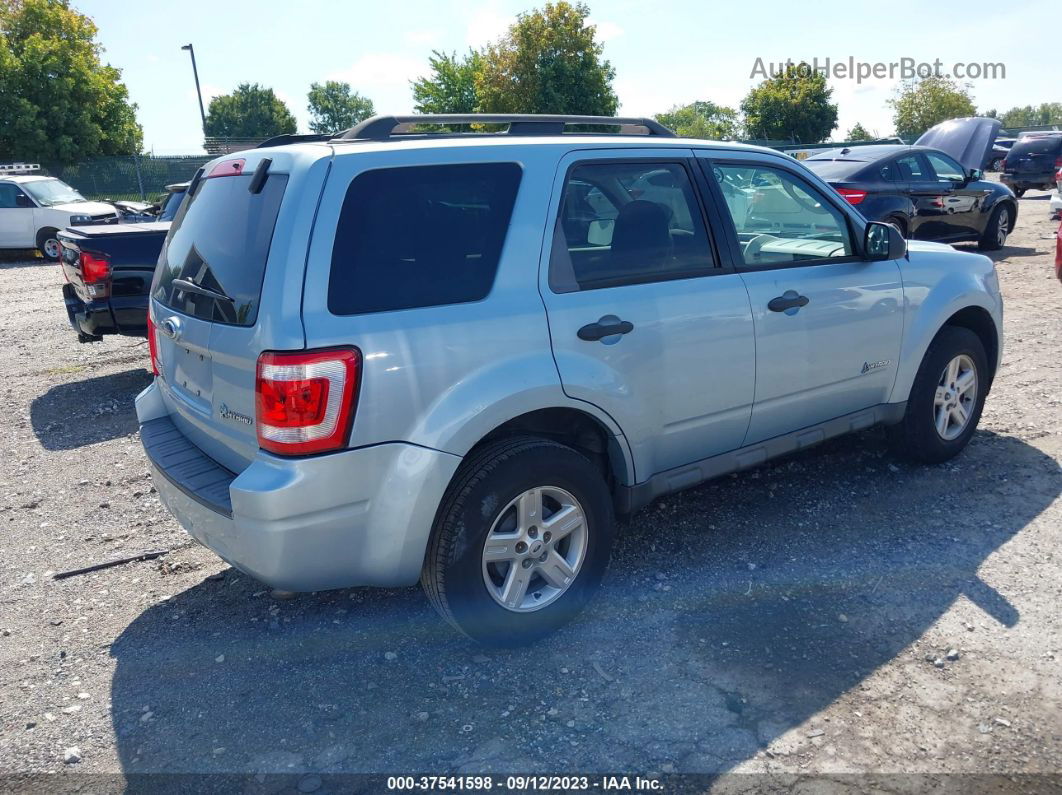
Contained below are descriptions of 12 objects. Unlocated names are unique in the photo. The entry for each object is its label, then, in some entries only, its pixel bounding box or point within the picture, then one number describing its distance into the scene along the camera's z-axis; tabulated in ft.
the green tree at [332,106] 323.37
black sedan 37.86
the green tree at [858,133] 166.08
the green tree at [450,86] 159.33
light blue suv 9.22
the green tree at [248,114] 276.62
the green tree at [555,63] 128.67
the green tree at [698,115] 310.74
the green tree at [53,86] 103.19
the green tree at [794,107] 143.33
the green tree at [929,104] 158.92
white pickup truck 60.75
